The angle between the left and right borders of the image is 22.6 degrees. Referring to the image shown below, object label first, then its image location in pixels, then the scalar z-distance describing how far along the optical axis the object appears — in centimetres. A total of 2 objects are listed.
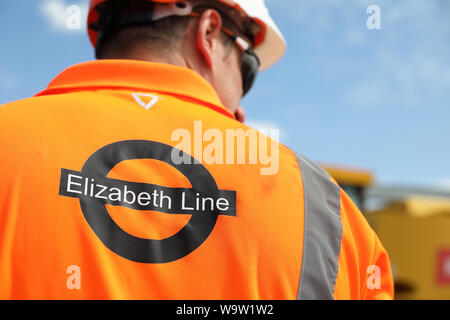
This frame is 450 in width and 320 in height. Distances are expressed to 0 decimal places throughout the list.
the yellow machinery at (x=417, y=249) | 616
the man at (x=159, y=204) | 123
